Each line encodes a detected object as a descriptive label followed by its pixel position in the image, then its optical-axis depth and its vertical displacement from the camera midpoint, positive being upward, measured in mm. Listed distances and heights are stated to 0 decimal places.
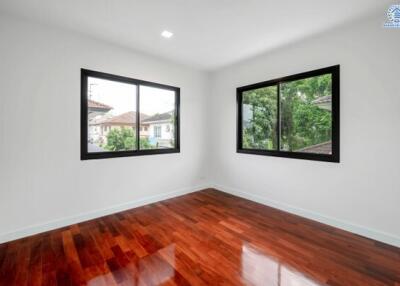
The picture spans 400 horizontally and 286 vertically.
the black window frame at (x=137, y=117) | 2820 +435
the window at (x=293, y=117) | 2756 +446
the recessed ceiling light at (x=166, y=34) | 2707 +1559
